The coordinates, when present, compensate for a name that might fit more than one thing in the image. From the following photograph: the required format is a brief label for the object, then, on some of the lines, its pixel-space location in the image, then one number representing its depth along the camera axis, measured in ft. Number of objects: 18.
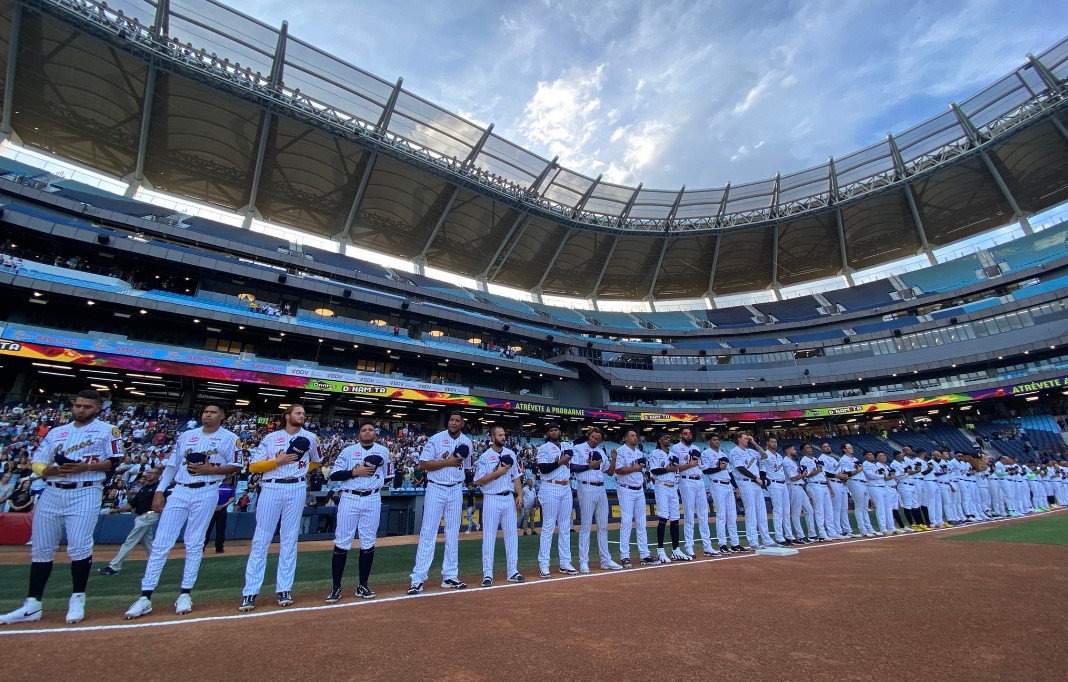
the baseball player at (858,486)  35.73
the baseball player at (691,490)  26.71
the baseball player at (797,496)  32.53
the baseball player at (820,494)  33.42
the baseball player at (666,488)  25.68
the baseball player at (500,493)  19.79
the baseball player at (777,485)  31.53
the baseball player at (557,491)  22.22
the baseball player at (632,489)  24.20
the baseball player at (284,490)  15.67
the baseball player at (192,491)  15.12
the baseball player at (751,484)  29.37
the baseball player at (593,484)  23.18
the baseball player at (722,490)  28.32
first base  25.29
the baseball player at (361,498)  16.90
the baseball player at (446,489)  18.30
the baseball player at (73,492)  13.80
